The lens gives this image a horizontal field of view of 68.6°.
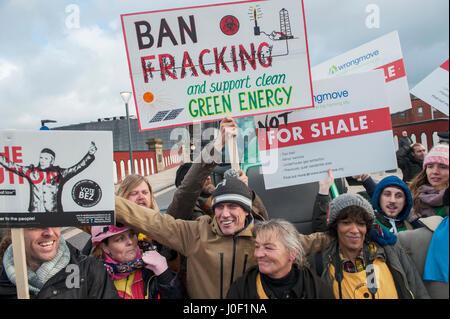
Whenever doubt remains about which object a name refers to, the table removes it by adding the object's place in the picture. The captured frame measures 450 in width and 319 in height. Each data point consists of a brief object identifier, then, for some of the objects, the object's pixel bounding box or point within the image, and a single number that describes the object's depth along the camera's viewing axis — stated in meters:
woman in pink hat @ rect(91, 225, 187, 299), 2.01
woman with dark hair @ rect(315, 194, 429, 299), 1.90
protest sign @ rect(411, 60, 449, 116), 1.83
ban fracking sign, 2.56
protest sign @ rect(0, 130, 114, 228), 1.95
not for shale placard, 2.67
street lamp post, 12.81
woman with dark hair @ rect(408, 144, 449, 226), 2.12
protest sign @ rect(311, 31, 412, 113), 3.26
